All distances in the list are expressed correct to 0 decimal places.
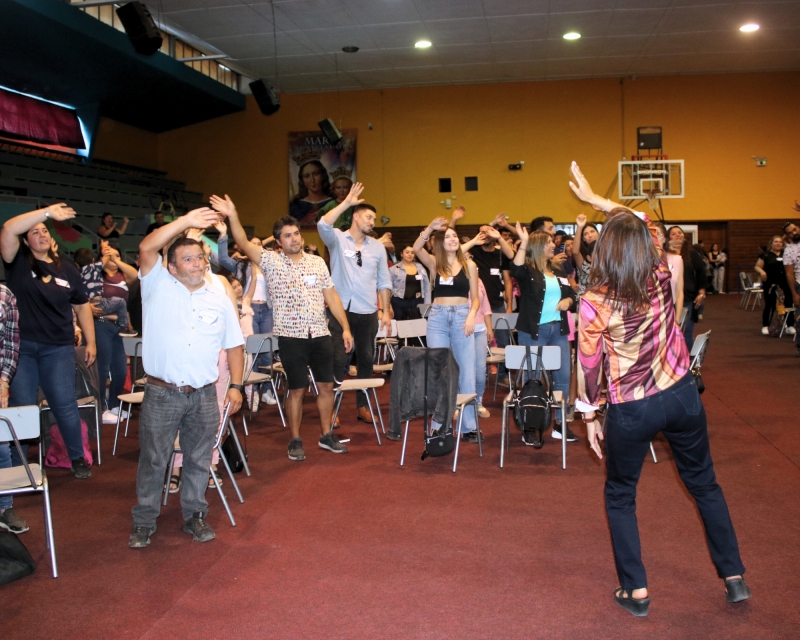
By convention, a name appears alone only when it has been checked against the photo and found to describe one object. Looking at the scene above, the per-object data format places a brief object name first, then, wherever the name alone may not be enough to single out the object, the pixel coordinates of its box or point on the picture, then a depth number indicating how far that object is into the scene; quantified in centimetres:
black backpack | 505
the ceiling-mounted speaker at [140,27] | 996
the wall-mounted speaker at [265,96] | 1437
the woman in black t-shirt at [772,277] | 1090
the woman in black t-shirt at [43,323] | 425
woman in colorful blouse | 258
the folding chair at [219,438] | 374
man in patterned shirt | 489
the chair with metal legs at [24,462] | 310
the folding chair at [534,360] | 502
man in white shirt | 341
